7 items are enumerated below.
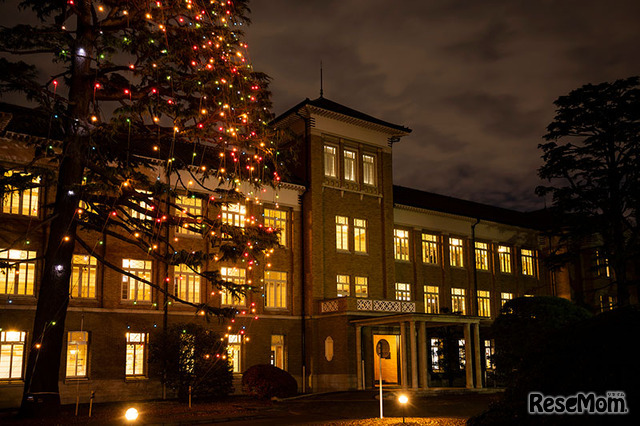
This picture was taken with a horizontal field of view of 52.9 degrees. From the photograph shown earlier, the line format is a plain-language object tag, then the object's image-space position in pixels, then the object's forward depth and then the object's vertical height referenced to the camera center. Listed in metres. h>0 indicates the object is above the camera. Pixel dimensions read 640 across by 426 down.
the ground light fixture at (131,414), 16.00 -1.85
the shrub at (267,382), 26.48 -1.84
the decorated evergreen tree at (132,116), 18.16 +6.40
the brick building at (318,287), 27.67 +2.67
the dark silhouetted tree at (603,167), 36.28 +9.66
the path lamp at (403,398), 16.44 -1.59
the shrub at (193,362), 26.72 -0.98
